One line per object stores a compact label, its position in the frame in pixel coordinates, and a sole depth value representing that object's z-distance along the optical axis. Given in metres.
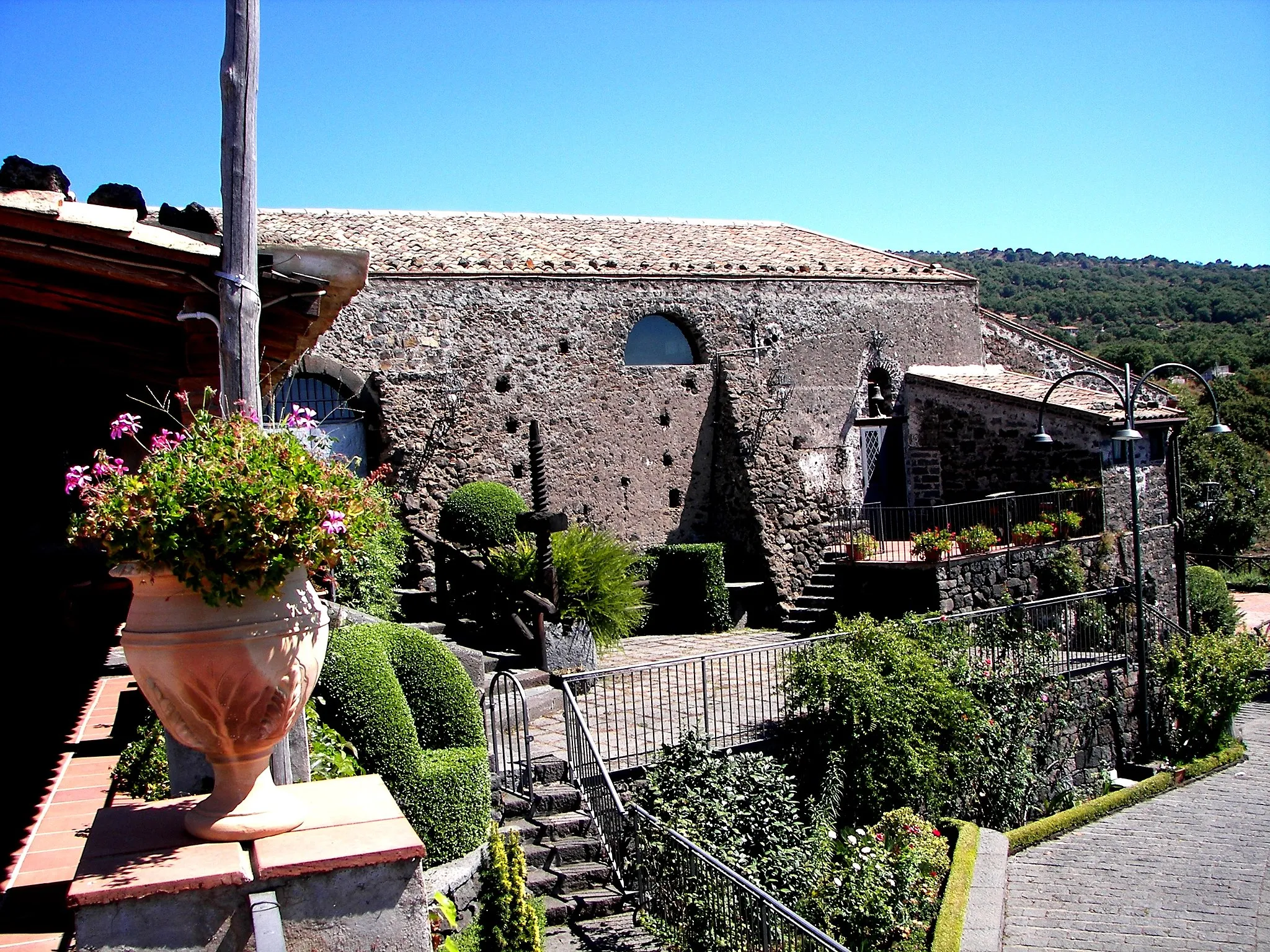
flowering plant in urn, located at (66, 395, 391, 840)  3.12
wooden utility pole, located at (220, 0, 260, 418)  4.24
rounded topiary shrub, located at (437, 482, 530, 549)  14.26
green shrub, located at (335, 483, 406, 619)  12.04
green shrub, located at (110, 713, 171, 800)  5.11
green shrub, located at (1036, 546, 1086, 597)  16.33
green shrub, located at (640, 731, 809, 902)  8.18
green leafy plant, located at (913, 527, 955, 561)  15.20
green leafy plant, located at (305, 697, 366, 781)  6.11
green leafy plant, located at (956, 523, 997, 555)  15.66
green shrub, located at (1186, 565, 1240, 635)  20.11
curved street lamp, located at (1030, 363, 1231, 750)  12.73
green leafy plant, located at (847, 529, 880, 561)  16.48
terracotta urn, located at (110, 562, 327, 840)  3.17
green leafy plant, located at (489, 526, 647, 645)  12.02
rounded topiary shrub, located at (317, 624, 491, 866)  6.75
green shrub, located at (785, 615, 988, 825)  9.96
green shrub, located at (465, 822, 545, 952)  5.62
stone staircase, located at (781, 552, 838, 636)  16.09
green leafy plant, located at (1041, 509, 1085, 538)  16.55
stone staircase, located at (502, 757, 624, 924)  7.48
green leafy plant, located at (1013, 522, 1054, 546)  16.33
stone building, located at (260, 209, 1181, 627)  15.30
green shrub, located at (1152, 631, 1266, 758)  13.84
